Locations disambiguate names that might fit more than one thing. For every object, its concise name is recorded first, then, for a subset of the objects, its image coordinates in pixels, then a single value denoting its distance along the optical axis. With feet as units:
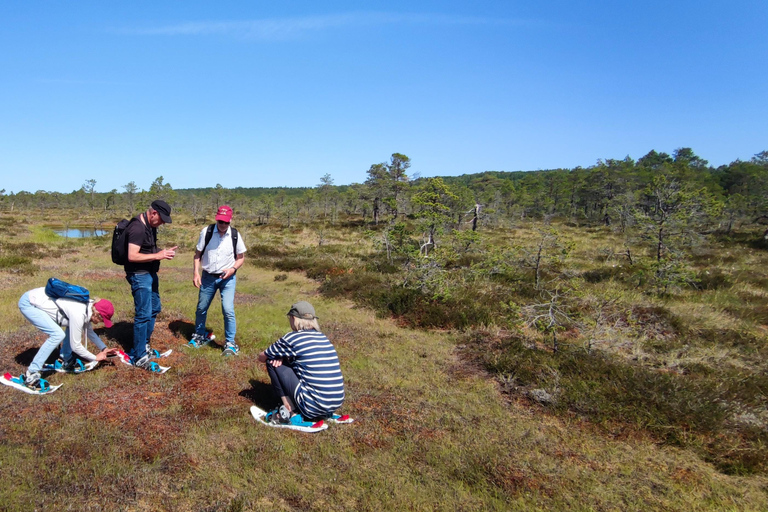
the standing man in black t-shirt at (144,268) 14.85
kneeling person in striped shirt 12.26
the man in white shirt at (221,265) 17.80
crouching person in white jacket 13.39
